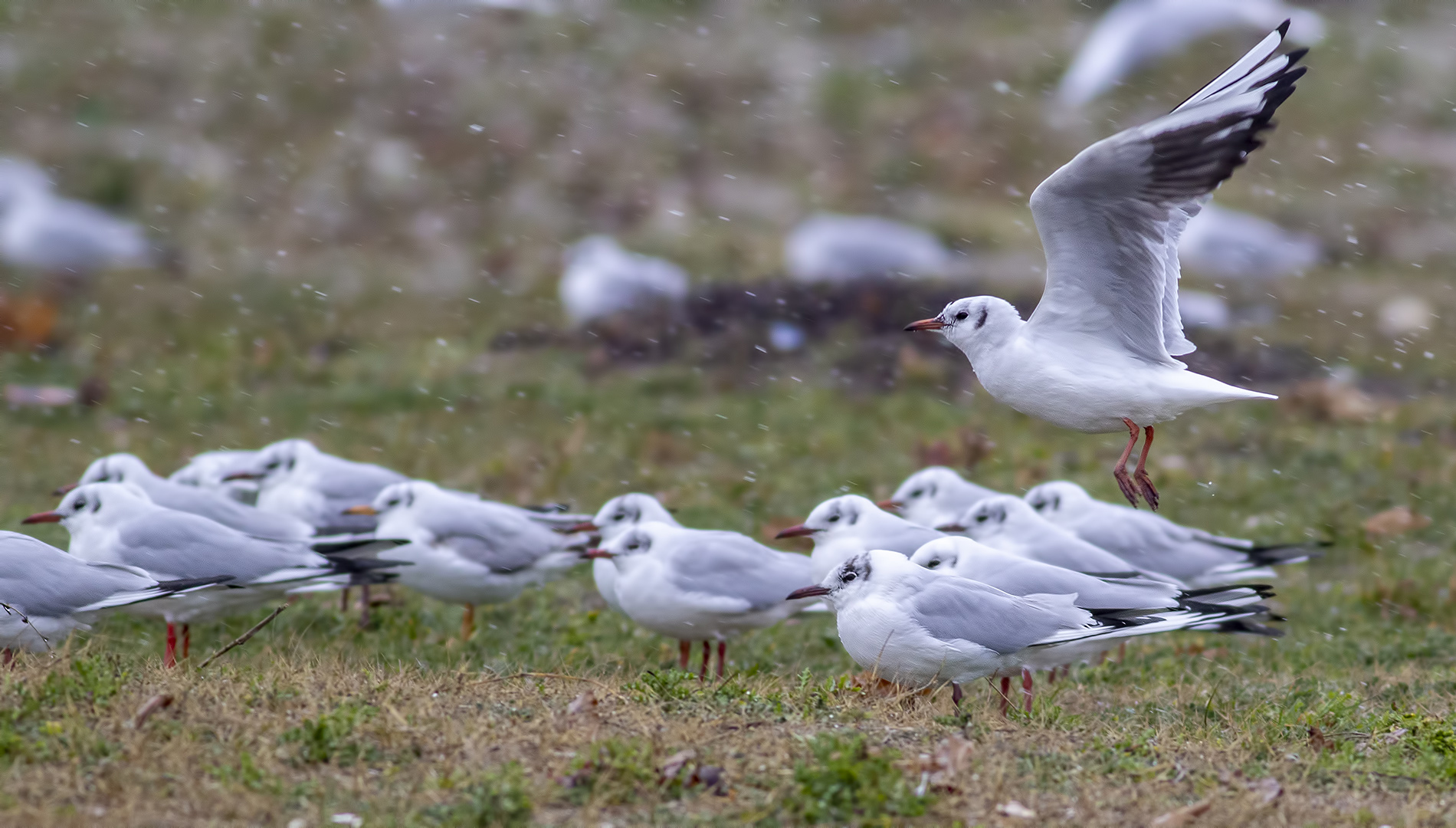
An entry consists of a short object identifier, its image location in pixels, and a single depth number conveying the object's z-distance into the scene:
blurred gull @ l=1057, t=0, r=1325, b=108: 38.59
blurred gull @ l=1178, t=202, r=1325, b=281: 33.78
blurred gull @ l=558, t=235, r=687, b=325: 29.23
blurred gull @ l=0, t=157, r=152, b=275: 31.67
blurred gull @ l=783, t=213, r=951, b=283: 31.37
